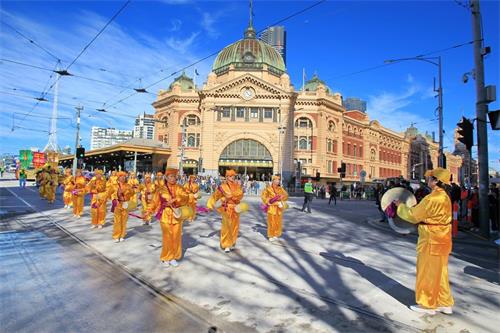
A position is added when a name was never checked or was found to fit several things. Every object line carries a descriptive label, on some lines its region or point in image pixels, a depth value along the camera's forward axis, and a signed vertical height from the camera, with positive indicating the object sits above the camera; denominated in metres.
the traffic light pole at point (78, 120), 25.38 +4.42
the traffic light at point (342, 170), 26.67 +1.16
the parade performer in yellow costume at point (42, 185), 19.16 -0.51
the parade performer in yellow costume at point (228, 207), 7.48 -0.58
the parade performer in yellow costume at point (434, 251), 4.34 -0.86
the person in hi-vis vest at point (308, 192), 16.41 -0.43
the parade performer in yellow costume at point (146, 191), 12.73 -0.48
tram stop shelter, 42.23 +3.48
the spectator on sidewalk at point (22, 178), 32.50 -0.23
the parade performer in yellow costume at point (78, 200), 12.85 -0.89
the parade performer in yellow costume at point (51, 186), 17.75 -0.55
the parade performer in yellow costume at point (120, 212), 8.59 -0.88
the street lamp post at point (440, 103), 18.49 +4.90
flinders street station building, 46.16 +9.02
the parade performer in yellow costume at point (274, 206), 8.95 -0.66
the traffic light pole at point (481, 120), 10.71 +2.25
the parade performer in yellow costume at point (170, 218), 6.32 -0.73
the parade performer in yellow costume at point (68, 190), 14.67 -0.60
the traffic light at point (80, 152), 22.52 +1.74
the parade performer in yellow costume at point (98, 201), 10.48 -0.73
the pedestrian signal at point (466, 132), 10.77 +1.83
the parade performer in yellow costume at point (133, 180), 12.91 -0.06
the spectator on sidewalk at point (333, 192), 24.56 -0.59
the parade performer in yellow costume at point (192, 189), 11.30 -0.30
